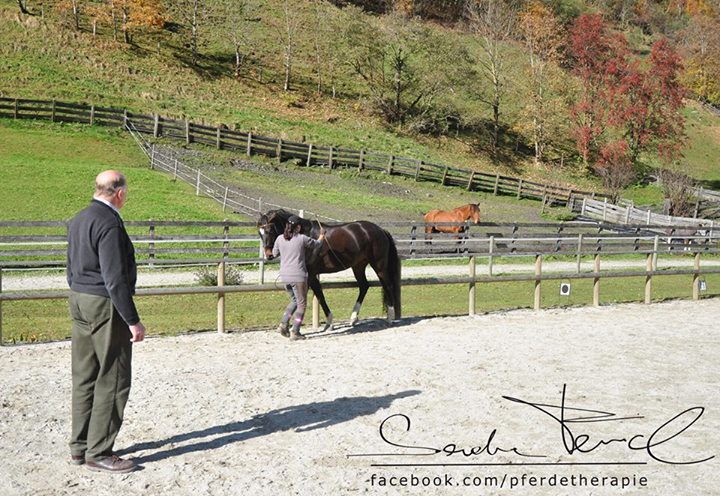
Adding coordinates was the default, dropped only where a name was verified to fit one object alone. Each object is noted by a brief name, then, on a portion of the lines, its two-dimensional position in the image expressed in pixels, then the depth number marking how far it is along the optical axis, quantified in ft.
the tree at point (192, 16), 179.73
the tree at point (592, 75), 161.31
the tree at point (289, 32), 171.73
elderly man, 16.92
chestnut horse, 72.38
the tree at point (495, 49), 167.94
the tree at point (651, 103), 155.84
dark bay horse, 34.76
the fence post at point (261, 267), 49.85
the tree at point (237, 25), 176.45
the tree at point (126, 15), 162.91
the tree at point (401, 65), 167.32
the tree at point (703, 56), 232.94
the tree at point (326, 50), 179.22
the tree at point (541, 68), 167.32
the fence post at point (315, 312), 36.63
